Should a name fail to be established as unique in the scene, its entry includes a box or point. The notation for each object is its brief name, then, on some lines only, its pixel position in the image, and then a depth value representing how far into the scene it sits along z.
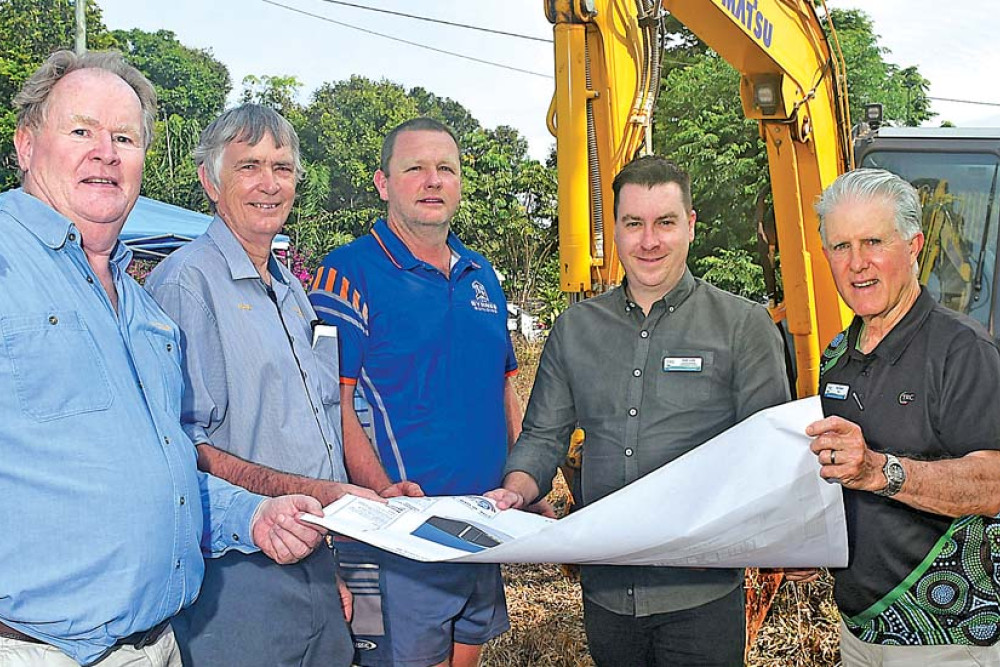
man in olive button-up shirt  2.89
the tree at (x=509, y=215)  21.59
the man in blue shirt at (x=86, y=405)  1.89
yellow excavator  4.58
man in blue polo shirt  3.25
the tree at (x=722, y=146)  23.03
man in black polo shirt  2.30
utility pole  17.72
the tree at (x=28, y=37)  26.50
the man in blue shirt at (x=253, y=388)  2.60
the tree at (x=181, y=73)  55.31
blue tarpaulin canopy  13.27
